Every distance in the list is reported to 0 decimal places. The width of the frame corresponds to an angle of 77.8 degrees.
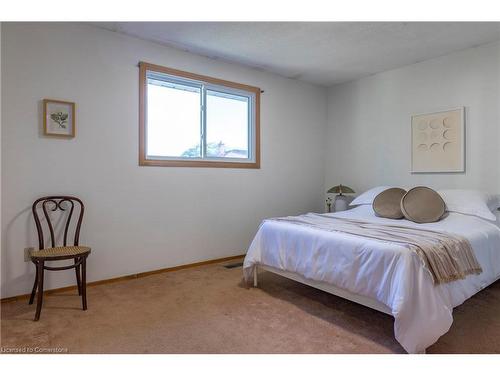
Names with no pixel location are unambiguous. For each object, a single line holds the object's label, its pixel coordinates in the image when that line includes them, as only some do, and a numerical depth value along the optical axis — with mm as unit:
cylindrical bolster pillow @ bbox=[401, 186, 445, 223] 2925
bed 1714
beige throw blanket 1851
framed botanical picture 2627
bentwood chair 2189
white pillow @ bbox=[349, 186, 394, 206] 3656
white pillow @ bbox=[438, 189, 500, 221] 2826
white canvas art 3385
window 3275
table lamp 4172
